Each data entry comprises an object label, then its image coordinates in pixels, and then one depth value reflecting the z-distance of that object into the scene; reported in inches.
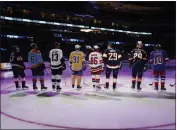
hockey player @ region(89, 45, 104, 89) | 258.1
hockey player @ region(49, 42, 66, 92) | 249.3
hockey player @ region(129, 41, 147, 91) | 248.8
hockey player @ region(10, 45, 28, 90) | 257.3
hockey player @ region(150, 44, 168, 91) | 251.6
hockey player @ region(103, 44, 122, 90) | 254.7
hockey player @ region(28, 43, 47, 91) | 251.8
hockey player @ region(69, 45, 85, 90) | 260.2
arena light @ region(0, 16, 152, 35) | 739.4
